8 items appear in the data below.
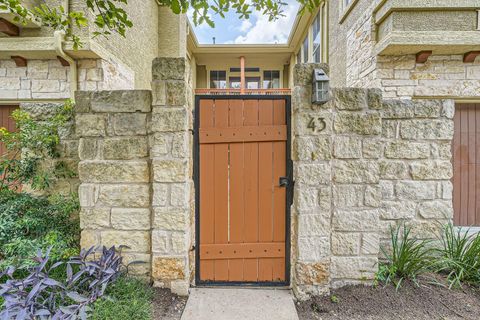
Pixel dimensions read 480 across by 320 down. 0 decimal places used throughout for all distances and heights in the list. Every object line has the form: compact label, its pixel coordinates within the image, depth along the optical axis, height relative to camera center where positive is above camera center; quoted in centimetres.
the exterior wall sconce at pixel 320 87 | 223 +59
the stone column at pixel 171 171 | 230 -13
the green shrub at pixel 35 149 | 251 +7
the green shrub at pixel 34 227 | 217 -64
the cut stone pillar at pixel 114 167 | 238 -9
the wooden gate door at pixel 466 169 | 366 -18
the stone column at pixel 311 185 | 235 -25
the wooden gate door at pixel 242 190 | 252 -32
